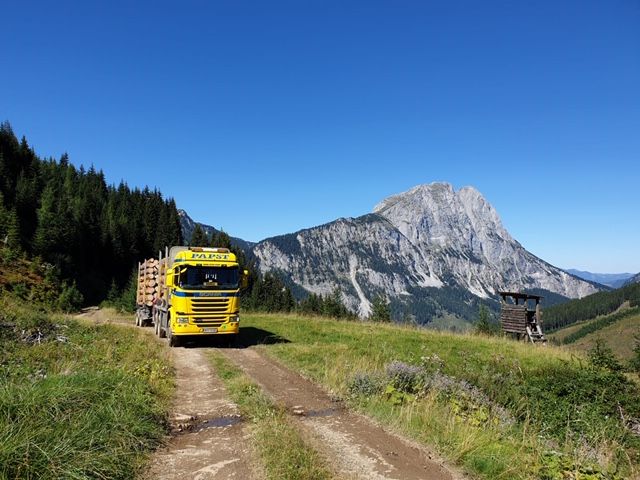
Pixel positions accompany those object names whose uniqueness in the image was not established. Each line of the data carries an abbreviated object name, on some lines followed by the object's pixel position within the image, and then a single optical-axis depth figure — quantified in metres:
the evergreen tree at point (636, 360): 18.44
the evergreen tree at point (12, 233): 55.30
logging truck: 19.12
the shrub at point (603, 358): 15.98
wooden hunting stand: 28.69
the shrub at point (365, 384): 10.53
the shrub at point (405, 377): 10.70
